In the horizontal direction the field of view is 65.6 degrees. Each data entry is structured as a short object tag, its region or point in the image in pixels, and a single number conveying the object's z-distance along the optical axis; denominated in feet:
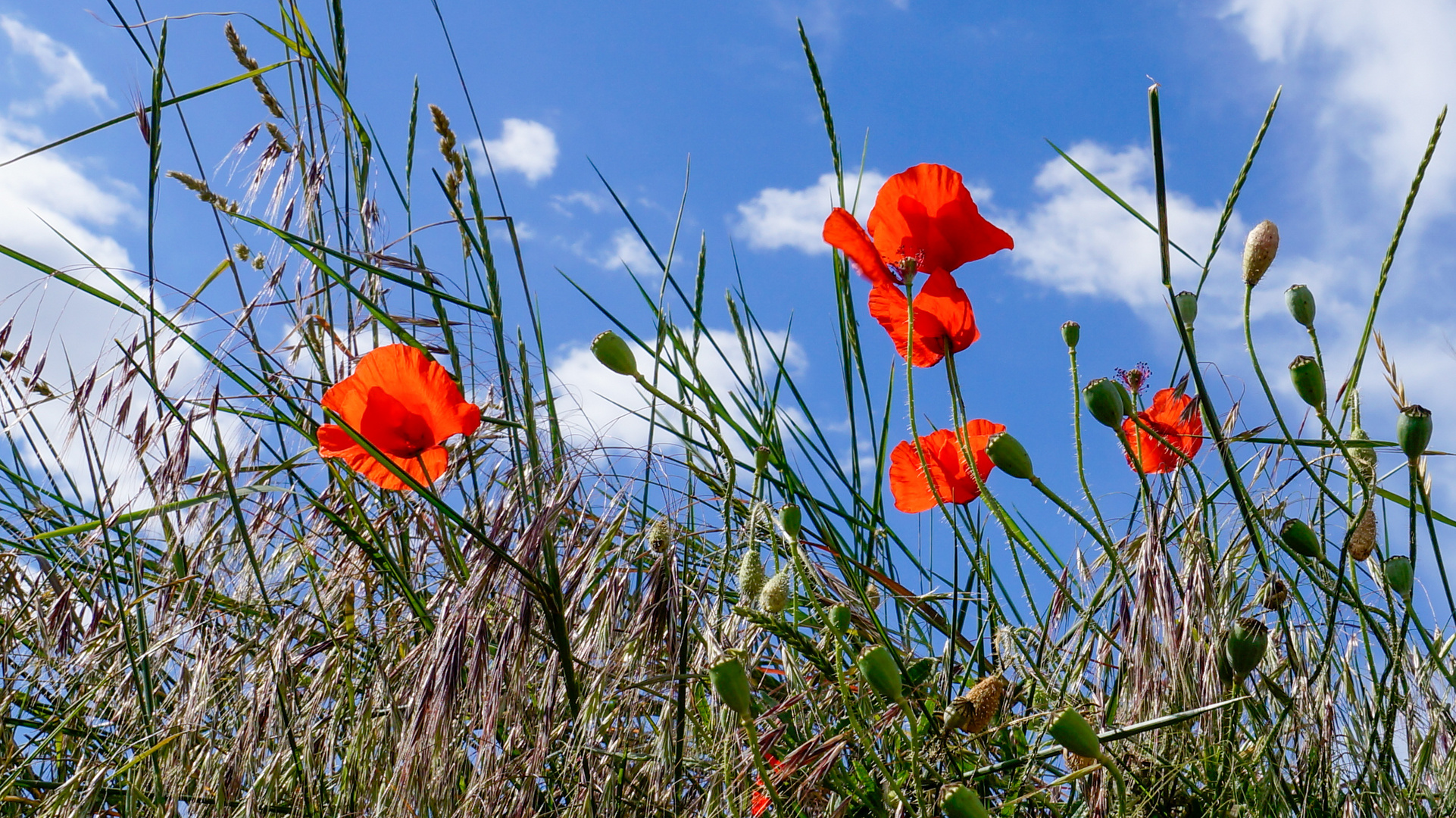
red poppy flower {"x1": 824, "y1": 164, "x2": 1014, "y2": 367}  3.68
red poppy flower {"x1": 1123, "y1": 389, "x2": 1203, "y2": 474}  3.48
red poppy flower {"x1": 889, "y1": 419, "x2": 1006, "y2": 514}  3.76
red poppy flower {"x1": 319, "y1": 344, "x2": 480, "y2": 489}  3.58
